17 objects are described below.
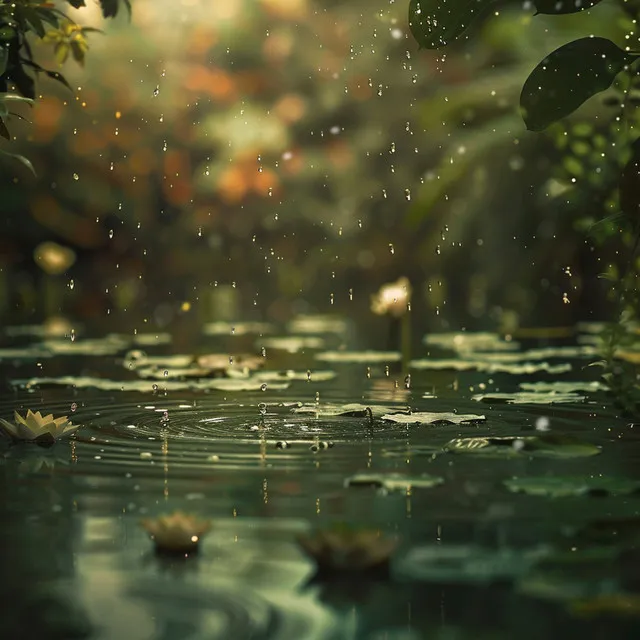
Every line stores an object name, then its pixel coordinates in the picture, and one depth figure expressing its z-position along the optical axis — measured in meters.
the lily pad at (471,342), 7.93
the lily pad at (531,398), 4.87
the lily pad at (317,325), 10.51
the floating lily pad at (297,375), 6.06
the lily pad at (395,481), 3.16
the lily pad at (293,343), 8.30
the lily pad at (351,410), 4.50
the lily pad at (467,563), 2.28
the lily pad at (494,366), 6.31
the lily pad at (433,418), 4.25
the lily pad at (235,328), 10.08
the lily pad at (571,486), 3.05
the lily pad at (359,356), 7.29
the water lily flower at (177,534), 2.50
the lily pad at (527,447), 3.62
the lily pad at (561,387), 5.27
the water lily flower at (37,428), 3.96
